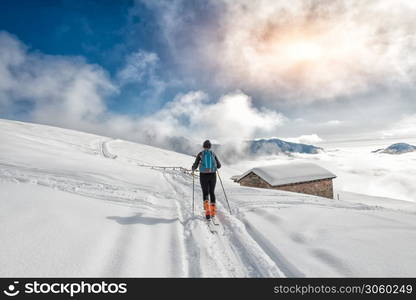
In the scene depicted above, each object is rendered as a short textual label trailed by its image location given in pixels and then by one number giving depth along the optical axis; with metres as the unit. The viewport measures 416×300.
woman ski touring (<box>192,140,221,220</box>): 6.02
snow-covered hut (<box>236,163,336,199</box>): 21.19
